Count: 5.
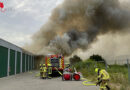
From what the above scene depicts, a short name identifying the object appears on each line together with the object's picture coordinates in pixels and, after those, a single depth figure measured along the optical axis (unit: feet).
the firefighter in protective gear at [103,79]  22.23
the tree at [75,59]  126.46
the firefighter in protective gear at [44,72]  51.10
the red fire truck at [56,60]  62.49
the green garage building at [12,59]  58.65
